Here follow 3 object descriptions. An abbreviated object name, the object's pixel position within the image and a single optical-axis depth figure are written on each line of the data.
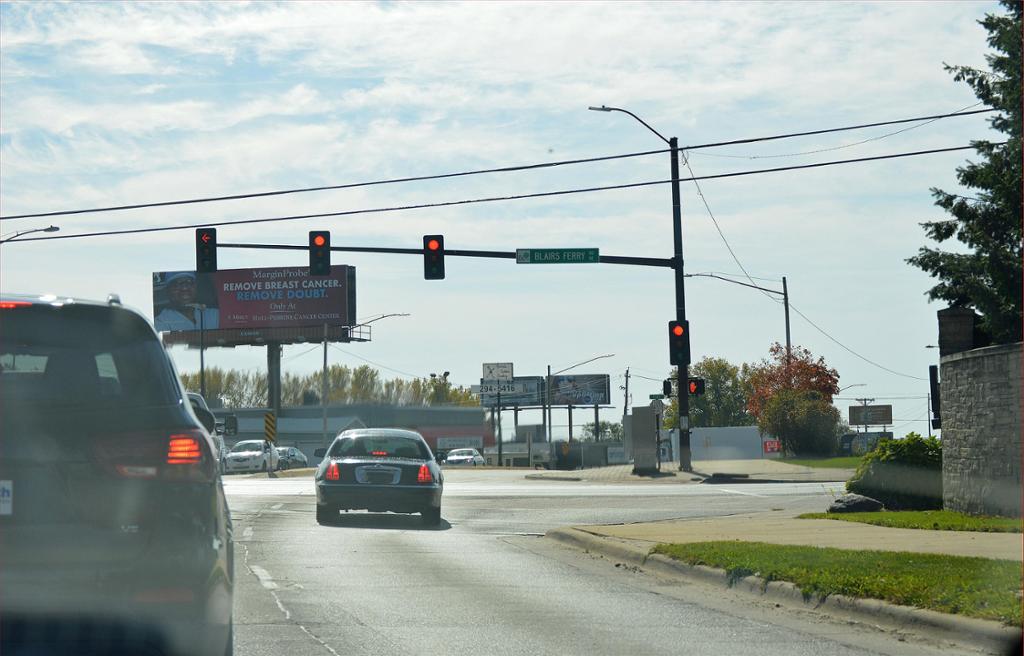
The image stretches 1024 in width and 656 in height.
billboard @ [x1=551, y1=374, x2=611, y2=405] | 128.62
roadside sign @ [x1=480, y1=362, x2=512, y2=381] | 116.70
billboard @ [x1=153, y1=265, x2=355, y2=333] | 89.88
